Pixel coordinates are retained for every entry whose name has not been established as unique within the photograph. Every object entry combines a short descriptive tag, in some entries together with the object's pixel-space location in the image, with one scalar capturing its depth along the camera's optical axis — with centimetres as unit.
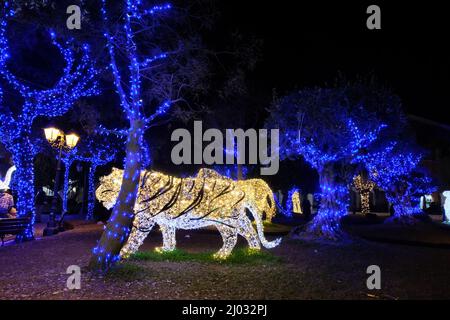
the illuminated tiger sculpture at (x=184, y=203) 1032
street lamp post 1502
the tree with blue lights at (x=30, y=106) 1327
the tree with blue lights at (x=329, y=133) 1454
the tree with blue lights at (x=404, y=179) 2292
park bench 1226
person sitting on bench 1569
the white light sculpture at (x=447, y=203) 2542
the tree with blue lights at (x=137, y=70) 877
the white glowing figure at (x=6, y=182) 1820
